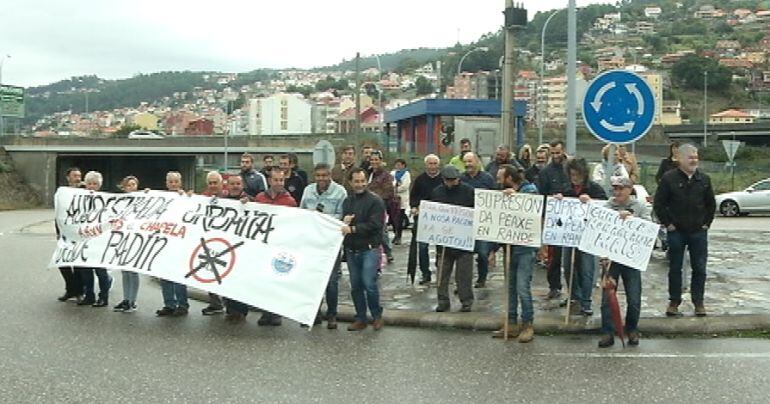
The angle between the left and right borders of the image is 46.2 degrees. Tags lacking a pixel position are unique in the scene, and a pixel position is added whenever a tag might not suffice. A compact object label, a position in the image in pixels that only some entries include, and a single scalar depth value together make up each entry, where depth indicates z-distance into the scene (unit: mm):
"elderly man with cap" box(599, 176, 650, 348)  8805
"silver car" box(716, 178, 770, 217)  30812
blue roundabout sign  9422
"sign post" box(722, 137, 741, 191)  35844
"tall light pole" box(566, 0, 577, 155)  11609
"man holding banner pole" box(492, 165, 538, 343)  9141
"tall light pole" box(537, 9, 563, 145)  42700
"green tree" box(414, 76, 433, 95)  175375
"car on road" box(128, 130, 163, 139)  67938
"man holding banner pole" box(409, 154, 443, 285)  11980
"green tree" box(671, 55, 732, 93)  144375
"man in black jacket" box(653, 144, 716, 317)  9594
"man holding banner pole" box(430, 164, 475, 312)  10258
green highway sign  86188
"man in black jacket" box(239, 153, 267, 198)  12828
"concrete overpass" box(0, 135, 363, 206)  62031
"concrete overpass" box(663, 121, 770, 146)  103625
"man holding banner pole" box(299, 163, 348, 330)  10203
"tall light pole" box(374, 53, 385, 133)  54769
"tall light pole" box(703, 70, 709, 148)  92375
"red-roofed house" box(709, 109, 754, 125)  120688
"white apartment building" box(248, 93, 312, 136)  139000
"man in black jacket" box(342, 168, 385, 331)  9656
